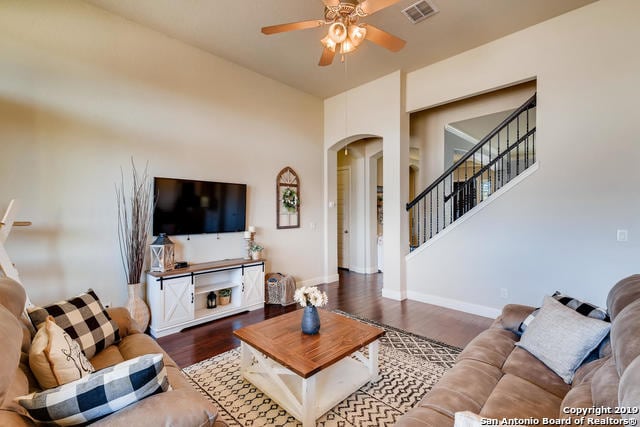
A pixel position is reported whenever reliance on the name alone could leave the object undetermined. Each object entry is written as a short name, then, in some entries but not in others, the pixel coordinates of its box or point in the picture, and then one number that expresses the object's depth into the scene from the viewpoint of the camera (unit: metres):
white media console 3.25
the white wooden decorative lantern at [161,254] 3.38
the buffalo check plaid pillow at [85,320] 1.70
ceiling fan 2.26
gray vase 2.24
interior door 6.87
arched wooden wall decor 4.84
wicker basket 4.34
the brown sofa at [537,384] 1.15
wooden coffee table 1.84
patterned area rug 1.95
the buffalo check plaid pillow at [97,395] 0.95
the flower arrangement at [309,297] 2.21
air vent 3.02
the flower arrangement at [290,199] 4.90
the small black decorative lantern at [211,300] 3.85
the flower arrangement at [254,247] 4.29
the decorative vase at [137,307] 3.16
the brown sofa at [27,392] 0.90
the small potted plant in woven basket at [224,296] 3.94
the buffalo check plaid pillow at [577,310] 1.76
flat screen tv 3.51
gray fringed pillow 1.60
